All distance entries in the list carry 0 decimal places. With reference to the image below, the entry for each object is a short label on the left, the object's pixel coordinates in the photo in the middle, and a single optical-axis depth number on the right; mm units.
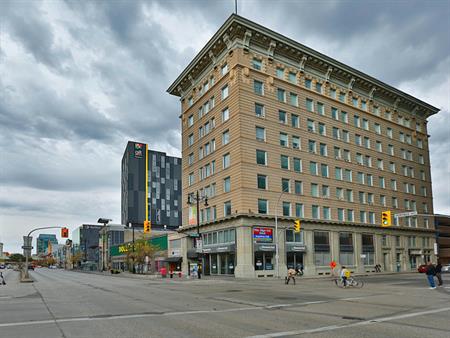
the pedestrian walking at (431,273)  26672
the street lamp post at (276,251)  46694
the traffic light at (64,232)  52156
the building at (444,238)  90562
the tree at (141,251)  71875
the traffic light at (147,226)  60338
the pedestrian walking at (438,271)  28133
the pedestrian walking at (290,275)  34497
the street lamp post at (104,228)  117544
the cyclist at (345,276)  29406
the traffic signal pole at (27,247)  45200
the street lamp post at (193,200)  47081
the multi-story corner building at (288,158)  50969
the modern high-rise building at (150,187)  151375
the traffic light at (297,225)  45588
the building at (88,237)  167900
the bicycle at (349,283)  30044
